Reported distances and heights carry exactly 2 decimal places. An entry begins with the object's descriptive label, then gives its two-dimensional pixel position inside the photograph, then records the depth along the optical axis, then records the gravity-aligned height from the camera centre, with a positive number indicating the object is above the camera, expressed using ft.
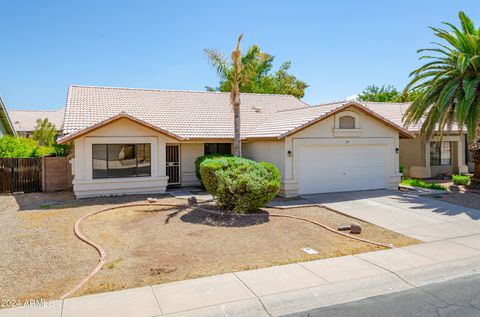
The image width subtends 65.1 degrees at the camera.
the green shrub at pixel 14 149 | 59.88 +1.90
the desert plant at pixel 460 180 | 64.95 -4.43
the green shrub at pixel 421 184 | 60.80 -4.88
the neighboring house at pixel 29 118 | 149.07 +18.04
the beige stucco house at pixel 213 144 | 52.37 +1.98
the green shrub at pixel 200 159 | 58.47 -0.18
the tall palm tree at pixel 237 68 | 48.24 +11.62
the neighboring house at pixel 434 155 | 73.87 -0.01
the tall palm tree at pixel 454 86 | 52.60 +10.24
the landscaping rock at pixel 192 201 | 46.31 -5.33
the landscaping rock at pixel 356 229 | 34.05 -6.62
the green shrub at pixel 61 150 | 62.36 +1.61
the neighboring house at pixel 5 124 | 83.87 +9.01
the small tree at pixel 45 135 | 119.34 +7.93
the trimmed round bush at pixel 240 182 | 39.24 -2.64
